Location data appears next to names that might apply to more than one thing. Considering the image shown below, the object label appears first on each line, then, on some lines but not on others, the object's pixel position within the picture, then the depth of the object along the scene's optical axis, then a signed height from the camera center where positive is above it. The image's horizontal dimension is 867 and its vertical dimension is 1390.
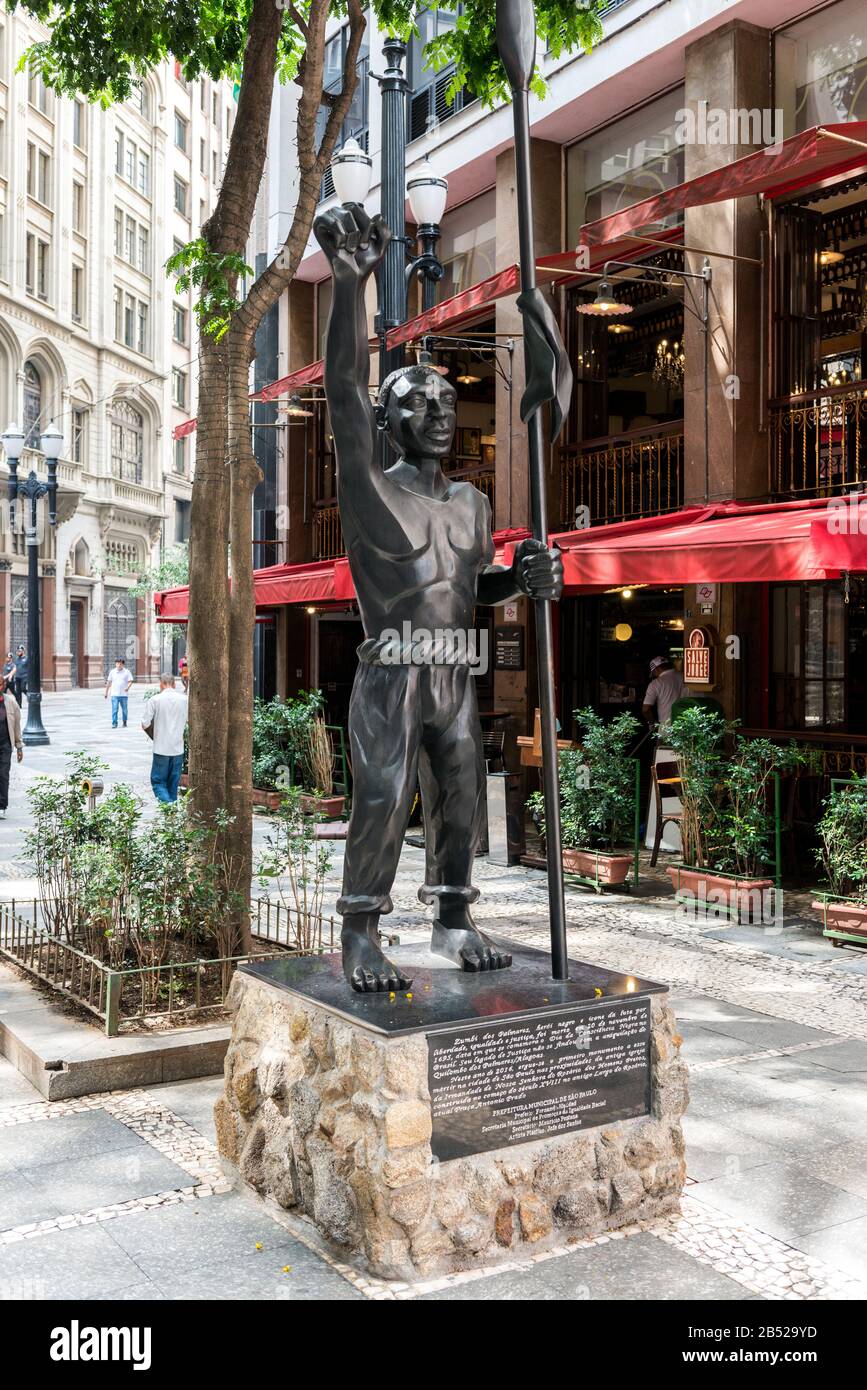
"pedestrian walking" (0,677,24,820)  13.96 -0.55
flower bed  6.08 -1.60
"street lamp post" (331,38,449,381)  9.30 +3.94
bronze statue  4.28 +0.23
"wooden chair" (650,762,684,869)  11.49 -0.97
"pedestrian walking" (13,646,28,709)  31.14 +0.30
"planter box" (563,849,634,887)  10.56 -1.64
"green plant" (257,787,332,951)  7.14 -1.05
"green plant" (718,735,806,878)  9.58 -1.01
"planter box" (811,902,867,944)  8.61 -1.74
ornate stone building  44.19 +14.70
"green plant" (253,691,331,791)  14.95 -0.73
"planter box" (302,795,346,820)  14.53 -1.50
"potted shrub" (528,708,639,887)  10.70 -1.08
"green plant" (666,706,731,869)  9.89 -0.85
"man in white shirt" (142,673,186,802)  13.98 -0.57
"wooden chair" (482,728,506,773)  12.85 -0.75
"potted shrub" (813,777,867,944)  8.64 -1.30
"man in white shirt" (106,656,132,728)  29.47 +0.00
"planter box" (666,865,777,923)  9.57 -1.73
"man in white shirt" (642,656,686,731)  12.94 -0.14
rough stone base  3.71 -1.57
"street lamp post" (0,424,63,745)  24.48 +2.07
